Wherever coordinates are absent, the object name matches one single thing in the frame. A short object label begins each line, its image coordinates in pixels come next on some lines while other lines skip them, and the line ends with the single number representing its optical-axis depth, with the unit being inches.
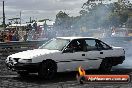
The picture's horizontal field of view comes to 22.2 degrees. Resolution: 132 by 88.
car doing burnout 415.2
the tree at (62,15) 4916.3
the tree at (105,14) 3356.3
